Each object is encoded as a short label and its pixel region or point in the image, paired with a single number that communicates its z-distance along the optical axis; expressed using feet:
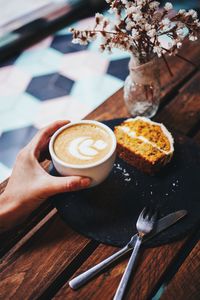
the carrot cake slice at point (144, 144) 3.78
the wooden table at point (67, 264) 2.93
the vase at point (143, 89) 4.03
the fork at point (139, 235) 2.89
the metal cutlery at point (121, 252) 2.96
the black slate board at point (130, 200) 3.24
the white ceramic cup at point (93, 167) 3.23
